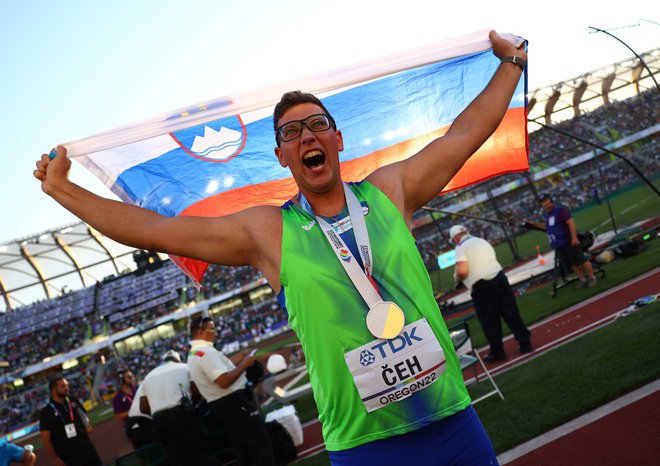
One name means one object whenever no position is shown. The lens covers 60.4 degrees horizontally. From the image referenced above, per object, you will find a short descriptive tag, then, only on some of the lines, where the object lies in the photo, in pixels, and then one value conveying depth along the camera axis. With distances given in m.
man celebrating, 1.77
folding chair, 6.04
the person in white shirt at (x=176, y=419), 6.20
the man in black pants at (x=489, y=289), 7.42
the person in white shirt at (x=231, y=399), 5.62
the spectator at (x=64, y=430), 7.43
